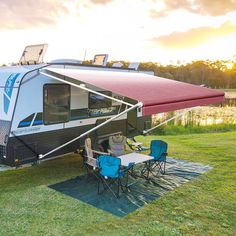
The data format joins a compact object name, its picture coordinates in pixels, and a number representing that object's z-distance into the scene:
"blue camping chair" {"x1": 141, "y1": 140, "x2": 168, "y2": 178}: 6.39
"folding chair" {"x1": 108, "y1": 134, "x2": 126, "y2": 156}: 7.01
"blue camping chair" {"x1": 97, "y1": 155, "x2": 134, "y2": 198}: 5.17
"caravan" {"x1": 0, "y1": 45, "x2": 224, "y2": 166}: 5.18
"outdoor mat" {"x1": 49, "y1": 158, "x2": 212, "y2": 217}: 4.92
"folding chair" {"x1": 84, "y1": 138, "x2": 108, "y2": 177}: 5.81
